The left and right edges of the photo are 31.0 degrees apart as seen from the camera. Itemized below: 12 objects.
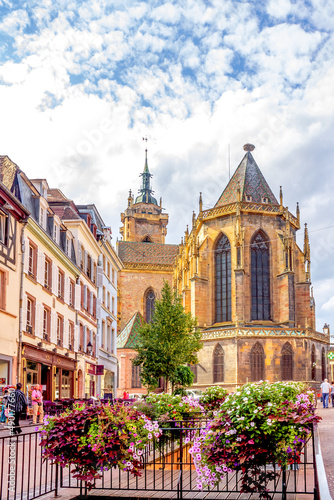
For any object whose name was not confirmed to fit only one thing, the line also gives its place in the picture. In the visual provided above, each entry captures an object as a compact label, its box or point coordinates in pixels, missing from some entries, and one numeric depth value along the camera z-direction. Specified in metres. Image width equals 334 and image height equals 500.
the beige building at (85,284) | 30.47
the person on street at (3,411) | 17.83
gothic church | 43.53
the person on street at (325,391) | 27.87
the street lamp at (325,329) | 51.00
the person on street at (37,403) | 17.41
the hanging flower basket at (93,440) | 6.68
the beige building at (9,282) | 19.73
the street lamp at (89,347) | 29.37
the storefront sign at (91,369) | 33.12
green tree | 33.56
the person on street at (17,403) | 13.65
